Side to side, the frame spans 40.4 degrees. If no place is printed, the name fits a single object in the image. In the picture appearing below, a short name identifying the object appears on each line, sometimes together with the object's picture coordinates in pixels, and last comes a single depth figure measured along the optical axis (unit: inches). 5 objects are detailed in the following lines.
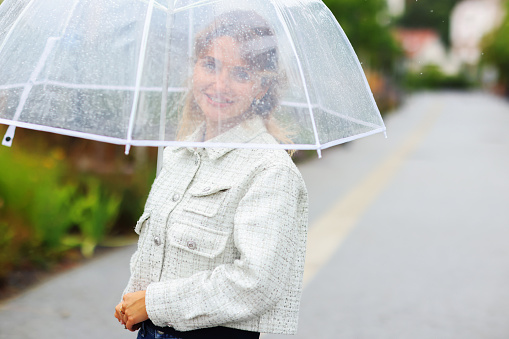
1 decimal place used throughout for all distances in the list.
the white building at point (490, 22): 1883.7
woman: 65.9
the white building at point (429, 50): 1762.1
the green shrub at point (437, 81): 2355.7
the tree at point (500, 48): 2130.9
